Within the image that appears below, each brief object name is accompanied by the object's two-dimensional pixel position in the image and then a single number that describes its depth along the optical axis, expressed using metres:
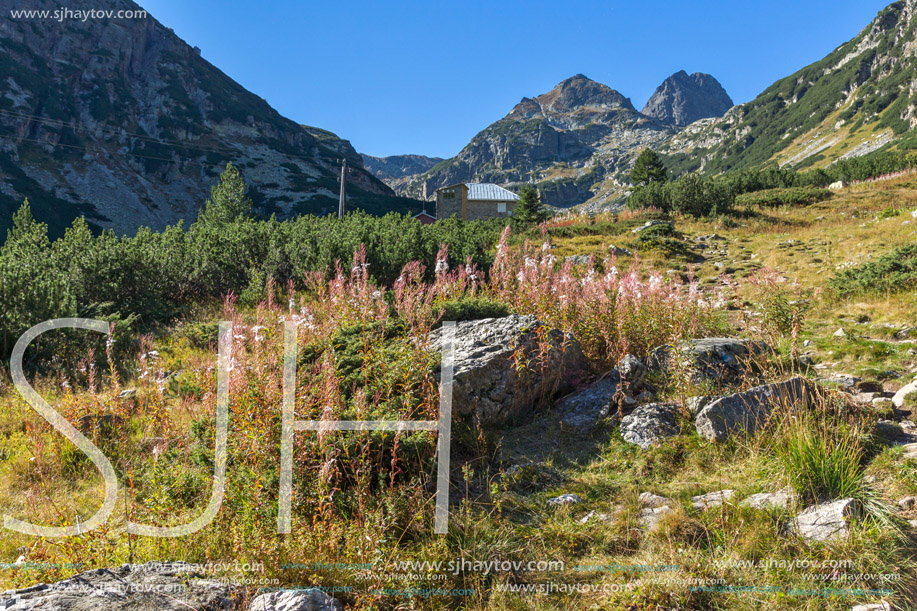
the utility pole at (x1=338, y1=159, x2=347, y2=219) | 31.43
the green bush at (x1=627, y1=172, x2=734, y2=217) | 24.48
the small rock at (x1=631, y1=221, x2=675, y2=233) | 19.59
